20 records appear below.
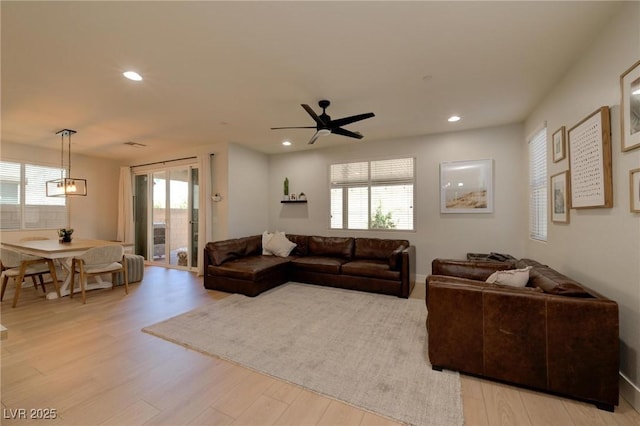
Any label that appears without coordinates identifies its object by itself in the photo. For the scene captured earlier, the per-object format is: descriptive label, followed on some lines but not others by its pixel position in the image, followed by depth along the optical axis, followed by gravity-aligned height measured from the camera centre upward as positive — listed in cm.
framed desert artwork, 449 +51
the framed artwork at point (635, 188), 172 +18
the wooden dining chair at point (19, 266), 381 -78
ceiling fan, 305 +113
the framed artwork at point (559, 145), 274 +77
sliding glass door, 596 +0
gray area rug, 188 -131
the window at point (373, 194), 515 +43
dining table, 370 -51
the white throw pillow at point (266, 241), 547 -56
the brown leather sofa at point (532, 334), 173 -87
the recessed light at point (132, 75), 271 +149
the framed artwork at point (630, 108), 173 +74
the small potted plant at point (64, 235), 457 -35
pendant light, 442 +60
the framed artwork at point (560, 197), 267 +19
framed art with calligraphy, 203 +47
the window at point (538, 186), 339 +41
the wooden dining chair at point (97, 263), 389 -73
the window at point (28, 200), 518 +33
